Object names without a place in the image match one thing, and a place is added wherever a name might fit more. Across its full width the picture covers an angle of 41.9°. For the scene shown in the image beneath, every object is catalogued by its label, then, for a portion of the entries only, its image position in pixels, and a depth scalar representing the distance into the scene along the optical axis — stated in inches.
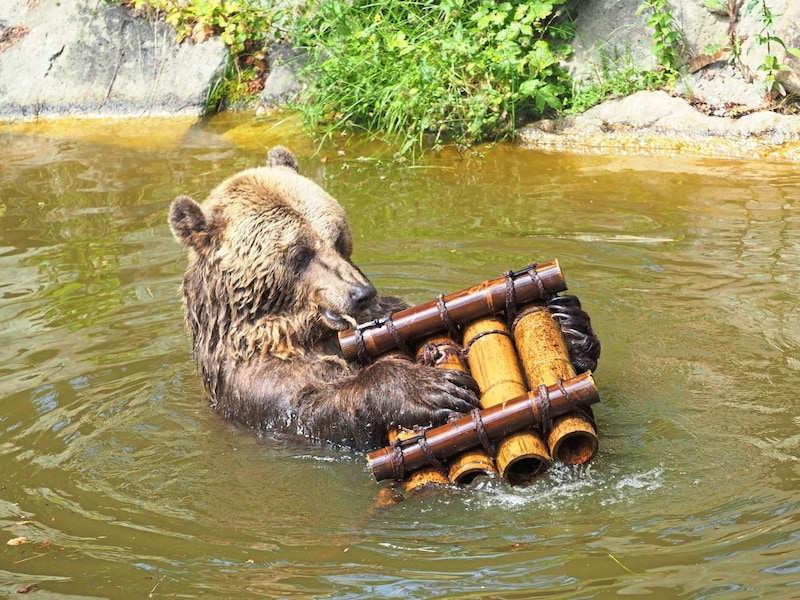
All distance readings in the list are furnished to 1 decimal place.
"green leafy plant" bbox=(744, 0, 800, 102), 373.1
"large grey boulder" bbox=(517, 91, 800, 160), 379.6
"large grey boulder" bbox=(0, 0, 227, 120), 492.4
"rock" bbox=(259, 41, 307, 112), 475.5
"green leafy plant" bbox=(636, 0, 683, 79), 400.8
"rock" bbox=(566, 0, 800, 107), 391.9
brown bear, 207.6
